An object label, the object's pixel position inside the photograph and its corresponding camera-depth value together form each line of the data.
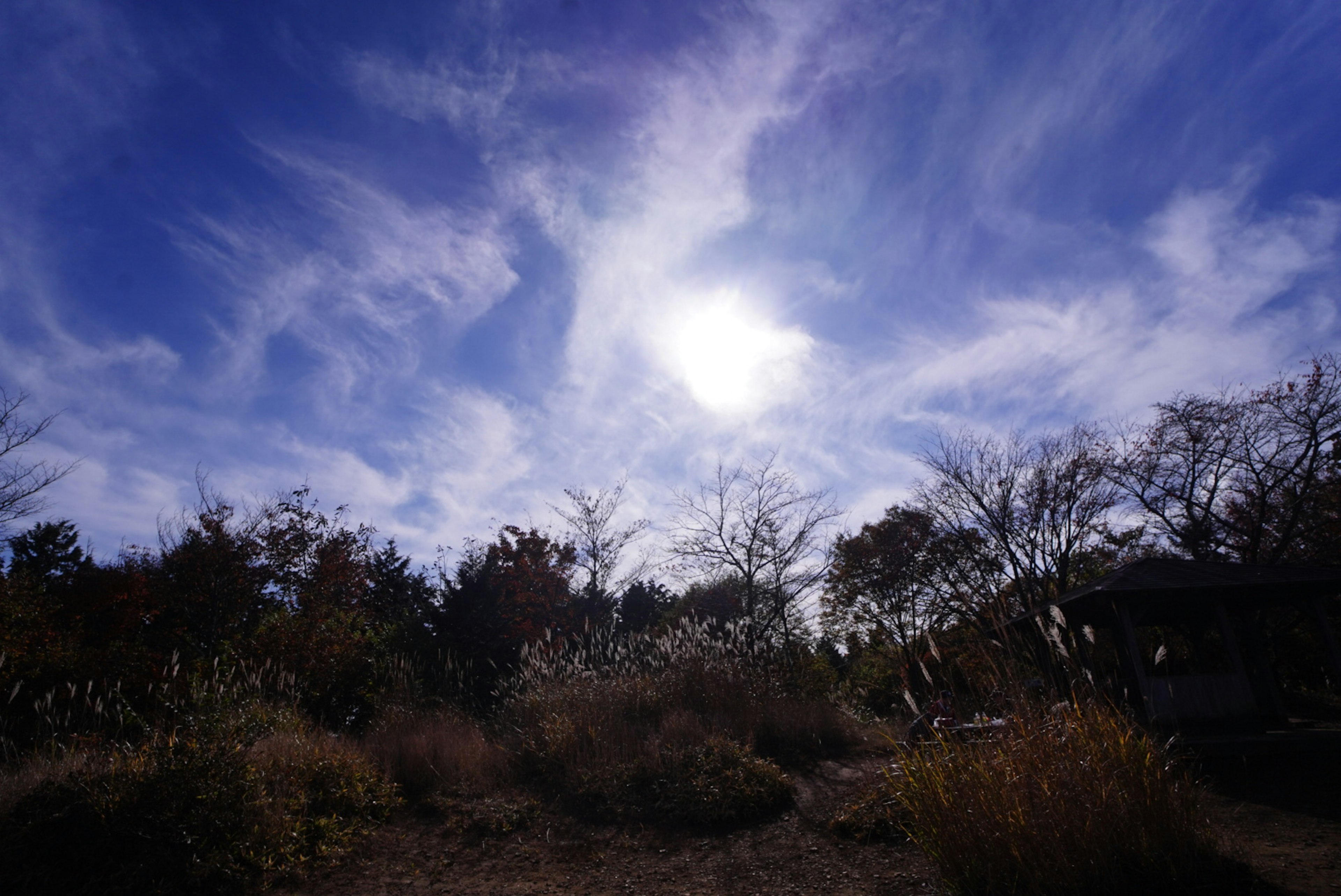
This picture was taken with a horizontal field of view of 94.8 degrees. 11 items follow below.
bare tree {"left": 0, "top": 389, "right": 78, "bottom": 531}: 11.09
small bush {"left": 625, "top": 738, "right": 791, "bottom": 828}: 5.68
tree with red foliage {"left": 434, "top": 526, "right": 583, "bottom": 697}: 13.93
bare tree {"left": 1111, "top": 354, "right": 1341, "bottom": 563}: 12.59
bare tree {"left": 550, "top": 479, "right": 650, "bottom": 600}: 20.19
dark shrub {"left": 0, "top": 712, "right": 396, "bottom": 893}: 4.00
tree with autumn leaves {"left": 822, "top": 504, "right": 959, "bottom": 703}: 15.08
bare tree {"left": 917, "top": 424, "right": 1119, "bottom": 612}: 13.95
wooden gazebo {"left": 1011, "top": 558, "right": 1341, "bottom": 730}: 8.05
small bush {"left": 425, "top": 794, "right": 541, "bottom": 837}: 5.56
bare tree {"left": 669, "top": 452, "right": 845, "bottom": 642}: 15.90
